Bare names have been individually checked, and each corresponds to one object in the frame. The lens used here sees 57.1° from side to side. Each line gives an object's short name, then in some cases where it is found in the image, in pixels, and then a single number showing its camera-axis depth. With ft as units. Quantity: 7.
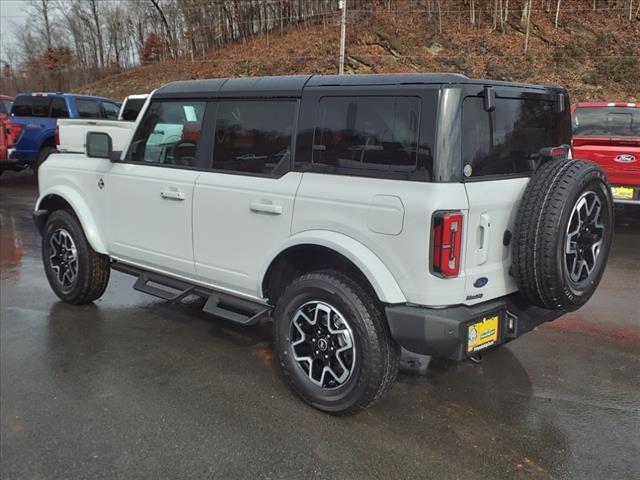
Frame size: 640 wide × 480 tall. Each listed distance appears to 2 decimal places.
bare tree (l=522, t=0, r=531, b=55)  81.02
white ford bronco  9.78
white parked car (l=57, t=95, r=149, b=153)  21.53
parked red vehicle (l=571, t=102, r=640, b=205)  26.11
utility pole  78.73
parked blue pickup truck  44.65
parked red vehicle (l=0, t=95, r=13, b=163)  42.78
